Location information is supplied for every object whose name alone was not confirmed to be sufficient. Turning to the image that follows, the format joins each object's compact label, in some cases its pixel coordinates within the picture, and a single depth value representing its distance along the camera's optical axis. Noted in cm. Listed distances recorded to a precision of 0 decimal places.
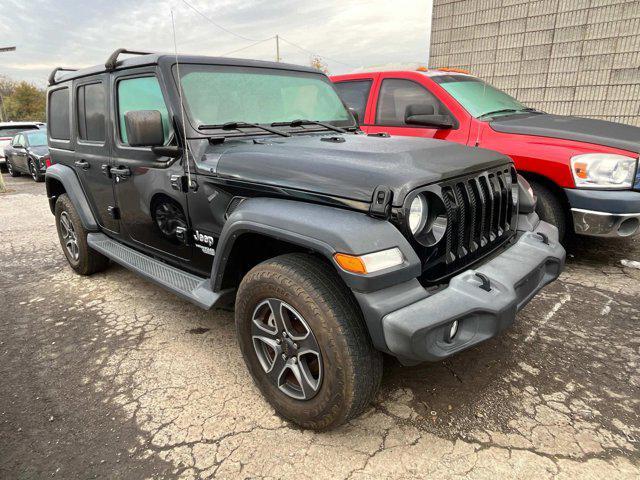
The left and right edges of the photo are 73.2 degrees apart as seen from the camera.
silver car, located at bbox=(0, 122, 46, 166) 1393
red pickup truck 362
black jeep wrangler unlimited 181
